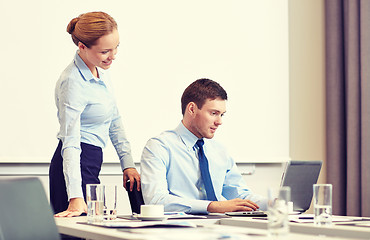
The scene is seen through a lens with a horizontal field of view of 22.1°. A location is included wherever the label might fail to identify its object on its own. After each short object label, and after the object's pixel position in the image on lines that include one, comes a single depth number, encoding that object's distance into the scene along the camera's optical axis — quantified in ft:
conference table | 8.35
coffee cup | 10.98
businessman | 14.20
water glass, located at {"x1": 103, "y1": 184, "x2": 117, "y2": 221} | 10.73
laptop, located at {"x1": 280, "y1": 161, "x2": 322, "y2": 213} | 12.67
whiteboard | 18.87
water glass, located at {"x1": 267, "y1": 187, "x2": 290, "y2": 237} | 7.68
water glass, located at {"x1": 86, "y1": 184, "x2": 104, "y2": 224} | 10.56
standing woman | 13.39
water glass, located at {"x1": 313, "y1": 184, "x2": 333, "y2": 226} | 10.42
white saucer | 10.87
